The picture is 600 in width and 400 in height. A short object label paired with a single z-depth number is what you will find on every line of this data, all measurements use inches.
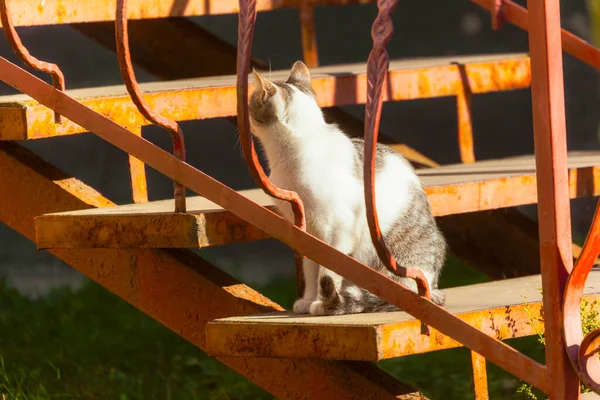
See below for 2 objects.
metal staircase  321.2
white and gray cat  342.8
